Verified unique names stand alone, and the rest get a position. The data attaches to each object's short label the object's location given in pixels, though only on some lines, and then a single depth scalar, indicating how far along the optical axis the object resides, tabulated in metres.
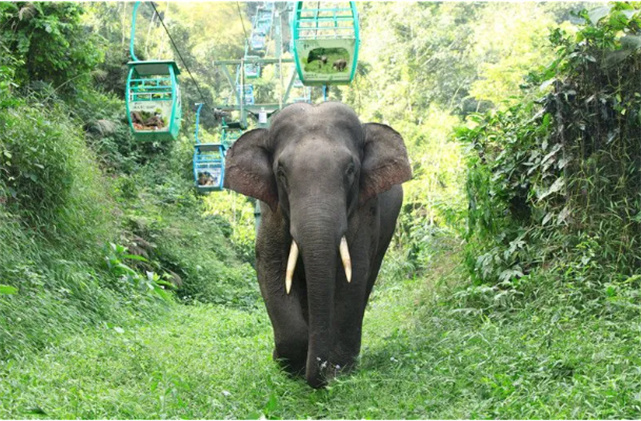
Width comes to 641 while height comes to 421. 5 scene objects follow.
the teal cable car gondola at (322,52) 13.16
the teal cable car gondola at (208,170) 21.09
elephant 6.39
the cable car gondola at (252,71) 25.37
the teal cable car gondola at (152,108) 14.58
